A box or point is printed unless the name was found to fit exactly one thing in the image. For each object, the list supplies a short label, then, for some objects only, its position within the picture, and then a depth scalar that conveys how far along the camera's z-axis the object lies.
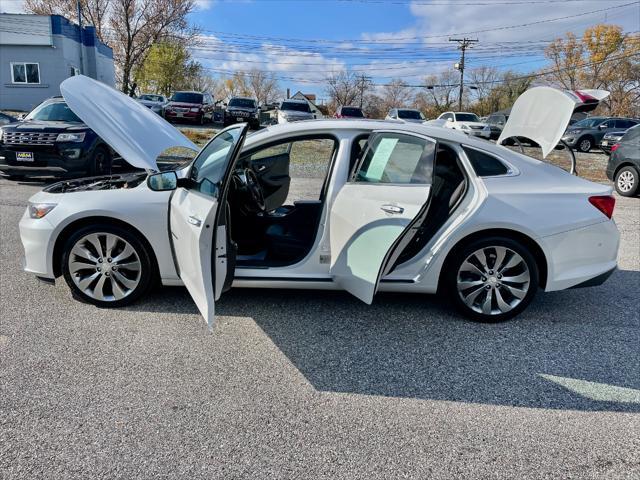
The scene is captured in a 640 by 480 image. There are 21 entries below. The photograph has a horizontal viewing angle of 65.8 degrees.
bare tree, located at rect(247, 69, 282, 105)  95.56
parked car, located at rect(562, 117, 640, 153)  22.70
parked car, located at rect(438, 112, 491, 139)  25.34
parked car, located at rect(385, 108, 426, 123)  25.45
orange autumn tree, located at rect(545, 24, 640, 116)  53.50
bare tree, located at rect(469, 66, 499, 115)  58.88
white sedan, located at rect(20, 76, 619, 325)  3.64
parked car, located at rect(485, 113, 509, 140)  25.97
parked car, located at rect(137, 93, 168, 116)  26.44
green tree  44.25
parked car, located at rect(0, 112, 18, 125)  13.48
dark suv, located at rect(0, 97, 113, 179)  9.28
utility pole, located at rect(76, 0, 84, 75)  33.51
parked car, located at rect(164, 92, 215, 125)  25.53
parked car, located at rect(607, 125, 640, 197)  10.59
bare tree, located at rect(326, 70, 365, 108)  74.69
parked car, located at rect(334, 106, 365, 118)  25.84
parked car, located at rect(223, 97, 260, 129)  26.47
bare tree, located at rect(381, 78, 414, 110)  76.56
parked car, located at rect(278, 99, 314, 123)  22.47
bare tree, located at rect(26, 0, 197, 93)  41.94
